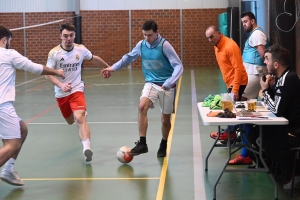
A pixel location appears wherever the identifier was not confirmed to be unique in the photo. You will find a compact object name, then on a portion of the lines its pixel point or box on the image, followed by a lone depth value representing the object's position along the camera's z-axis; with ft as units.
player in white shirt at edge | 26.65
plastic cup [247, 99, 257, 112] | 28.18
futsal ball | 33.51
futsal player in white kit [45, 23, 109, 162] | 35.32
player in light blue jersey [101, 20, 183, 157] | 33.64
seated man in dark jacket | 26.33
